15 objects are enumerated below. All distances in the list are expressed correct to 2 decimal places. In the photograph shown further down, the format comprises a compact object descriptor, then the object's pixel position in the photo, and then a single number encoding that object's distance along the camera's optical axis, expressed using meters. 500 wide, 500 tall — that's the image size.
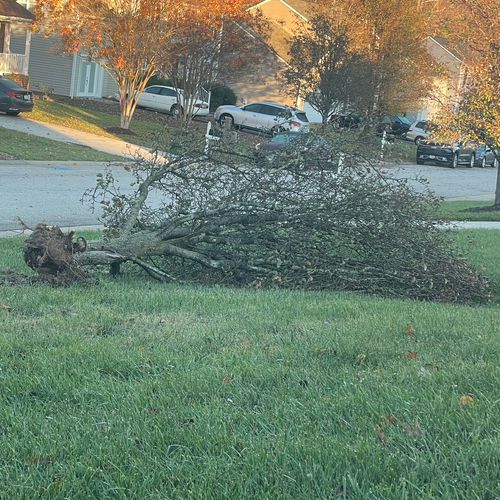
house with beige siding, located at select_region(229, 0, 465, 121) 47.00
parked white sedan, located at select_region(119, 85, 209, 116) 42.81
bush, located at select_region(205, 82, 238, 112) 47.06
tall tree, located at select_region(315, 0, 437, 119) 35.94
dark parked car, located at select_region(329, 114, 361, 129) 27.22
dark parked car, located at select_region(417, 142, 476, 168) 39.84
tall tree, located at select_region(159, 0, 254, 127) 30.44
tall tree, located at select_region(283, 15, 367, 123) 35.12
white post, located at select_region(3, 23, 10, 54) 37.85
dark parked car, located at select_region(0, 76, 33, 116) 31.78
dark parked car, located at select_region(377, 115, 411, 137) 50.21
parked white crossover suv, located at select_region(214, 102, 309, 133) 40.53
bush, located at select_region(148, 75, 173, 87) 45.53
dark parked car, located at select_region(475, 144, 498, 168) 42.91
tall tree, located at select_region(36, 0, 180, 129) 29.05
